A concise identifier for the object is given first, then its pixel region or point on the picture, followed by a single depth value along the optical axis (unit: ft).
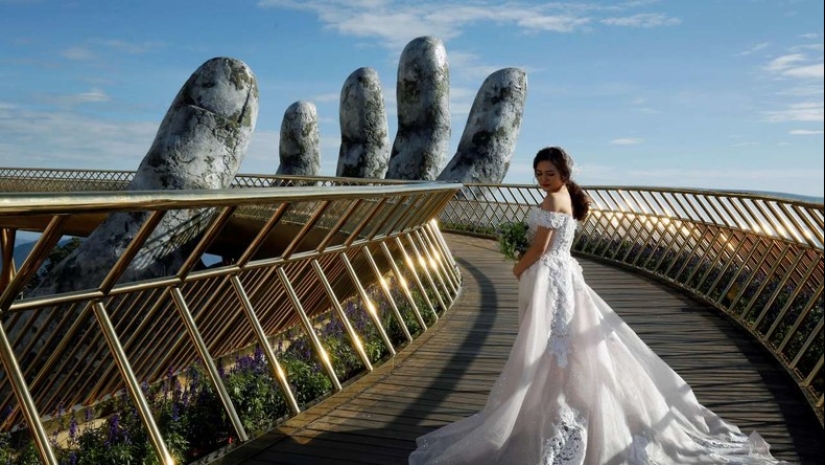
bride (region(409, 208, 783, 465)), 14.17
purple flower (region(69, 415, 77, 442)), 15.68
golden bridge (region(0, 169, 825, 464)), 13.39
